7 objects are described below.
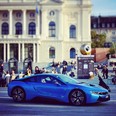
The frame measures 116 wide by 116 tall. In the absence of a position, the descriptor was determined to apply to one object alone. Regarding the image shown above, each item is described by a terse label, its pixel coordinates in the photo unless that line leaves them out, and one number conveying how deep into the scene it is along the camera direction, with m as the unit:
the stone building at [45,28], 64.89
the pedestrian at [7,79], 25.34
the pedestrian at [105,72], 33.48
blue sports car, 13.93
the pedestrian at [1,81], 25.24
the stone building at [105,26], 103.11
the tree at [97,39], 90.60
